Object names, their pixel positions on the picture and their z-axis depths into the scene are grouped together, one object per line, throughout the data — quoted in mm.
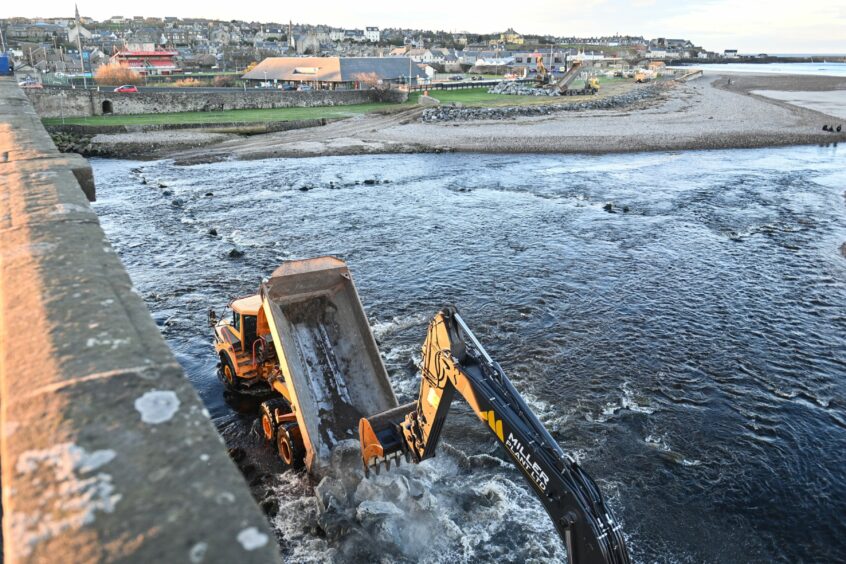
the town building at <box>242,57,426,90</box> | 75938
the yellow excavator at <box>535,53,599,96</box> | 81000
